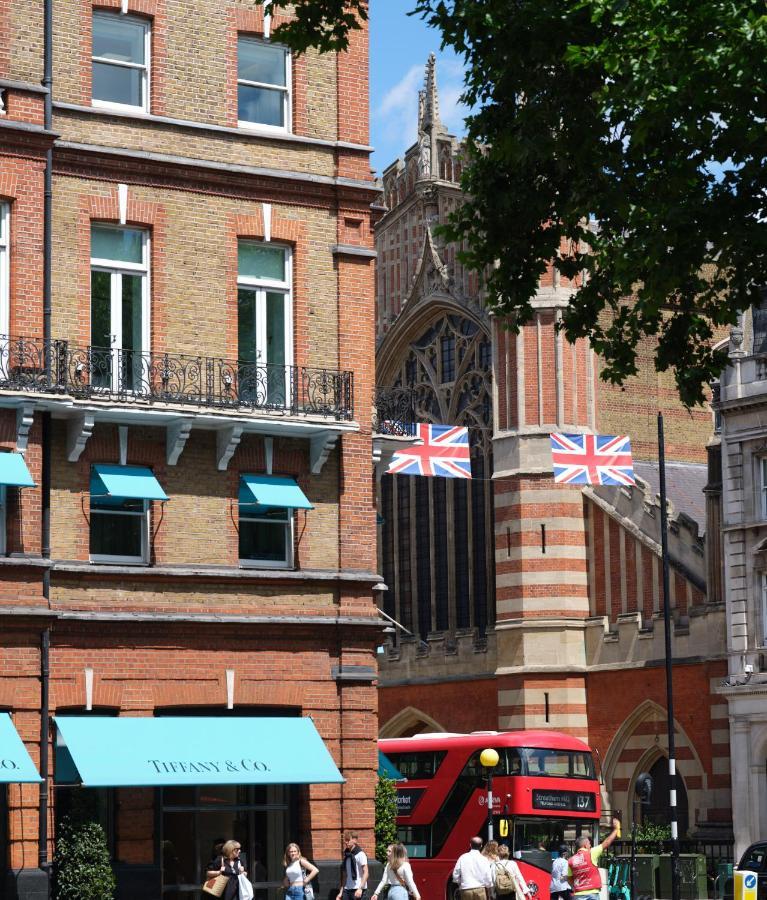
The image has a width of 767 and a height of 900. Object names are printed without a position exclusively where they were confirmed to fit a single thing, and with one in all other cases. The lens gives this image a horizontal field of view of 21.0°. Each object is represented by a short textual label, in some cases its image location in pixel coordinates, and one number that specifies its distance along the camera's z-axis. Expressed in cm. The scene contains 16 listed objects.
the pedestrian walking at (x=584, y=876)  2850
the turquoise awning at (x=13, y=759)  2859
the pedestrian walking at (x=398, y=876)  2731
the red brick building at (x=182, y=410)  3047
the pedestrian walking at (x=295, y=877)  2798
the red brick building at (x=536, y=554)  5419
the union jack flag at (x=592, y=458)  4862
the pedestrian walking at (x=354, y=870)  2962
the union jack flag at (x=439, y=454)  4072
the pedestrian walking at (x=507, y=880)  2833
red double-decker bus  3934
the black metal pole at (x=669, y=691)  4503
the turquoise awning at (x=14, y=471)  2930
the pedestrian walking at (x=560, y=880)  3469
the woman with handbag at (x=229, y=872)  2491
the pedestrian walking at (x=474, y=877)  2727
